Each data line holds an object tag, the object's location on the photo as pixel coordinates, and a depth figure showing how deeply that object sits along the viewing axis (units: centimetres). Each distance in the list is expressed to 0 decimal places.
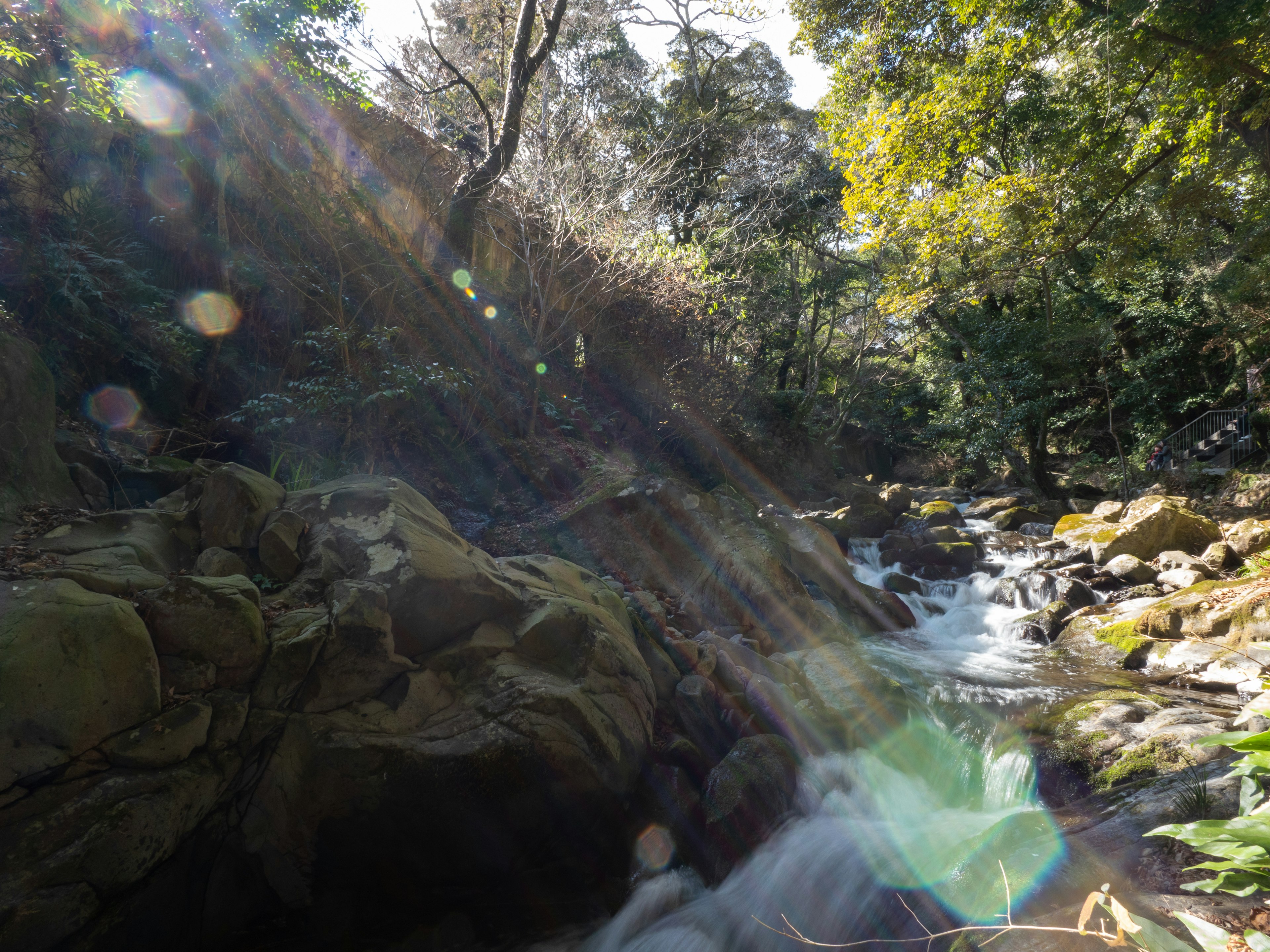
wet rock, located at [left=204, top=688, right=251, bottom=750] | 341
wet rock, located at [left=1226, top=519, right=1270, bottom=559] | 931
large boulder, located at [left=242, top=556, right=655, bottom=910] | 359
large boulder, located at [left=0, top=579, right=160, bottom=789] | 284
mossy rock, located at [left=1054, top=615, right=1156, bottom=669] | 748
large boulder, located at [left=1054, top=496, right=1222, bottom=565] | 1047
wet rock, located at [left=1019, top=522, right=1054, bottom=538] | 1408
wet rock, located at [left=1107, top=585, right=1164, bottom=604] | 933
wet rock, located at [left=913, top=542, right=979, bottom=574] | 1220
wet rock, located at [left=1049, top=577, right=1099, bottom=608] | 973
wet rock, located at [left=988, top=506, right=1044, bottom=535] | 1491
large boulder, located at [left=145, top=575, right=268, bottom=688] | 345
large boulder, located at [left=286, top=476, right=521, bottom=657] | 435
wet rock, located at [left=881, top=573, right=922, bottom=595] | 1117
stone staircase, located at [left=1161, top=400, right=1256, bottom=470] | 1734
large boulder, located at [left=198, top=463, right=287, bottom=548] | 449
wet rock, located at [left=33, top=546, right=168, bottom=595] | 347
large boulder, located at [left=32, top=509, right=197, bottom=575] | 389
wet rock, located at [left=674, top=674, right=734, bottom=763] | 519
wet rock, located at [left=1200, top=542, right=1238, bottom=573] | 934
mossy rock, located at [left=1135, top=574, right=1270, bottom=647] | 679
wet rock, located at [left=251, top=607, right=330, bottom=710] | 366
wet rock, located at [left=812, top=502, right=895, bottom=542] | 1398
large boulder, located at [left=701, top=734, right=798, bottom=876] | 438
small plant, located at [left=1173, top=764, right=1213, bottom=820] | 317
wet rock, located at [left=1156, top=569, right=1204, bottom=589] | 902
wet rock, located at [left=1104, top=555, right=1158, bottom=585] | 982
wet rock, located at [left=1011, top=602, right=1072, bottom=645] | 902
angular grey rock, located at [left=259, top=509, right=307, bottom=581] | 445
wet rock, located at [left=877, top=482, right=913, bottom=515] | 1647
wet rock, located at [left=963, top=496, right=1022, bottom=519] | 1647
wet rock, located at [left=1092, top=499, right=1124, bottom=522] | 1355
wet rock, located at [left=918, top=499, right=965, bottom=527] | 1568
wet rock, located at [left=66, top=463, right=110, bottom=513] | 479
